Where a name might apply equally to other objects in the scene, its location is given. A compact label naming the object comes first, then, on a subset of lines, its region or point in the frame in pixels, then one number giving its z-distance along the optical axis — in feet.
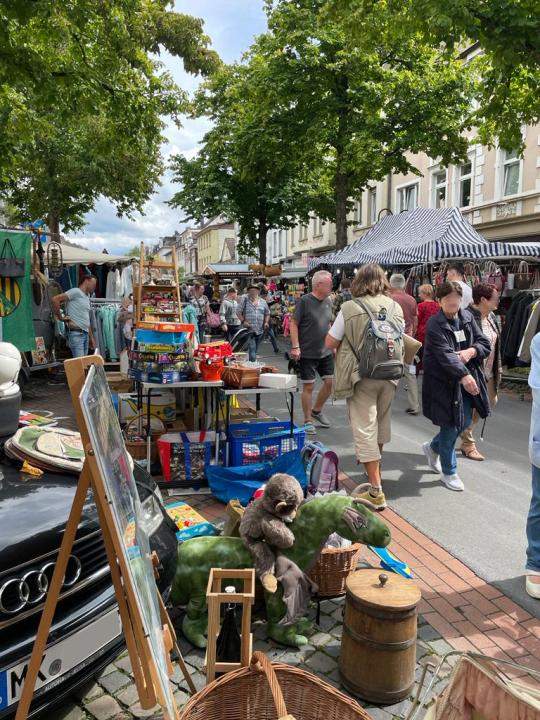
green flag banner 28.99
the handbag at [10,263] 28.25
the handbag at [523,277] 34.88
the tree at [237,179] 57.62
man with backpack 14.28
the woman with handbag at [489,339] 18.10
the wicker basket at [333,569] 10.25
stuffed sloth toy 8.98
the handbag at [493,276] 34.76
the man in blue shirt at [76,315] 32.19
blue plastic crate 15.89
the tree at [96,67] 20.83
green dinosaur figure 9.22
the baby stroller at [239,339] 22.24
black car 6.39
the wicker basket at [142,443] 17.31
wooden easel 5.38
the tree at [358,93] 47.67
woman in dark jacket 15.49
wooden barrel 8.06
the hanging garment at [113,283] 46.28
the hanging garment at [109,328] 38.17
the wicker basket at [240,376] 15.87
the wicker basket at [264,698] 6.46
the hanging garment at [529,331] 26.45
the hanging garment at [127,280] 39.69
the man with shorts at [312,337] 21.43
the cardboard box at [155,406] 18.99
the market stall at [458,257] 30.14
